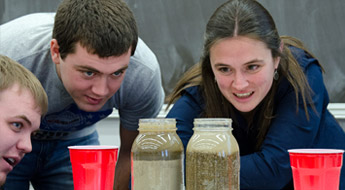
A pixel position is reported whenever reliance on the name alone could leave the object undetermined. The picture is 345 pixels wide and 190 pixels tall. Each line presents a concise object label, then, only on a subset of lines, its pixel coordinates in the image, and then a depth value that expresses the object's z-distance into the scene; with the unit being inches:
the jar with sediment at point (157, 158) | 86.6
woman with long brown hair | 105.4
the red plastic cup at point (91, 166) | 87.4
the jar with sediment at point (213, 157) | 85.8
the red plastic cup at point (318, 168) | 84.6
